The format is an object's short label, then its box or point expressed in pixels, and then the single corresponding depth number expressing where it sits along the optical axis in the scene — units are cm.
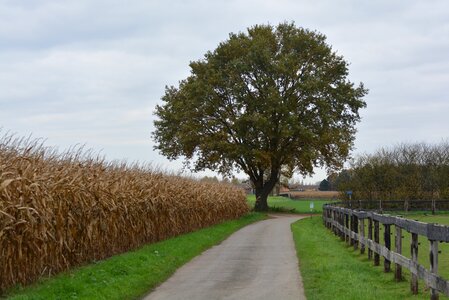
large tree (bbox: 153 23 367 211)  5231
